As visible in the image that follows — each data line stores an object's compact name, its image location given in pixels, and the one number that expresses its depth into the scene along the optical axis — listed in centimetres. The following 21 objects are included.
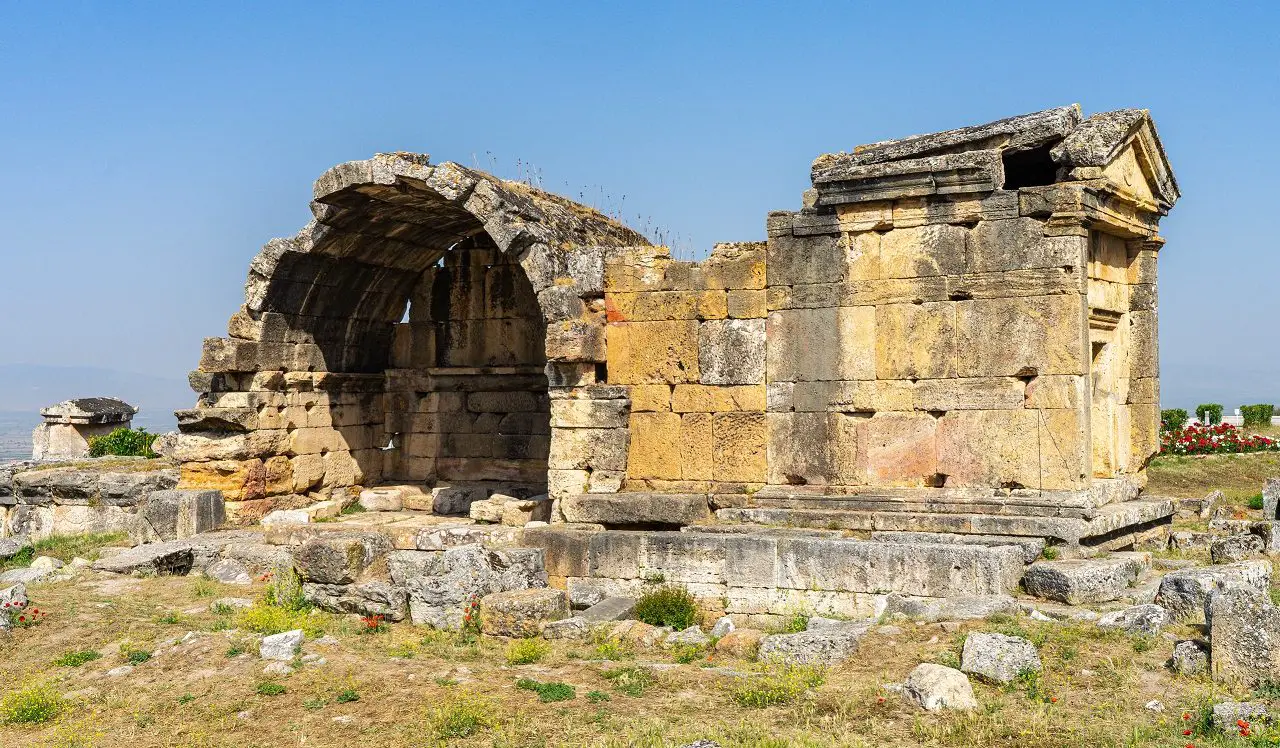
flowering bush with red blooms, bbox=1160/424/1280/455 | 2105
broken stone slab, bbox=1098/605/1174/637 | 807
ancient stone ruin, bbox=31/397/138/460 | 2248
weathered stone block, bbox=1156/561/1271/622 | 841
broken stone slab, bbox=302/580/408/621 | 1020
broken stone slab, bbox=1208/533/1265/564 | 1066
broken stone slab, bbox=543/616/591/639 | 933
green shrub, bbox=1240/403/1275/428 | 2656
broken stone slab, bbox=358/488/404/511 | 1534
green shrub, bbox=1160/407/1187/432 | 2336
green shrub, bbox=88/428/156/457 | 2055
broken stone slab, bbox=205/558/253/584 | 1206
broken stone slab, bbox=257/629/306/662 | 891
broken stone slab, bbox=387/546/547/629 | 1002
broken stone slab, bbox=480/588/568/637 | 955
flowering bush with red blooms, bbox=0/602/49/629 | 998
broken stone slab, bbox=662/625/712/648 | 899
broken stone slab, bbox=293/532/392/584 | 1068
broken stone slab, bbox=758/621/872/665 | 816
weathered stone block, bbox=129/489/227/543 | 1374
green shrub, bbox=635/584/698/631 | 1000
